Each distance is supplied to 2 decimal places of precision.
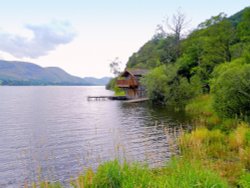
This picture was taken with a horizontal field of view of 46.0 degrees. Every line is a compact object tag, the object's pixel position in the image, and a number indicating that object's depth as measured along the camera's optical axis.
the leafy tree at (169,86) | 48.44
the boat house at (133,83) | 70.69
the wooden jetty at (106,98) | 74.12
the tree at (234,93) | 24.58
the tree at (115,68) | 124.94
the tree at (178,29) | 68.31
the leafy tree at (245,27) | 39.26
